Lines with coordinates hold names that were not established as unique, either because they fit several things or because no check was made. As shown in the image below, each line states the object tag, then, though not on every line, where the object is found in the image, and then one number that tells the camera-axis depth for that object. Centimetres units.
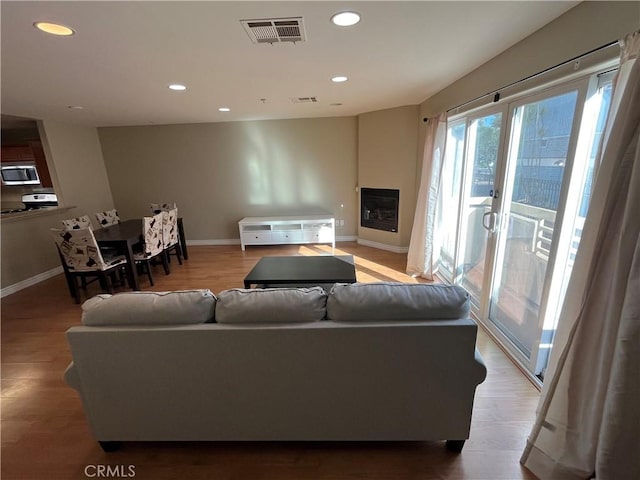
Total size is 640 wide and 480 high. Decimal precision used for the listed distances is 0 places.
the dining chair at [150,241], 360
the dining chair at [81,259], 309
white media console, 513
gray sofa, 131
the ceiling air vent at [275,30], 160
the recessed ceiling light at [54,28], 152
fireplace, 469
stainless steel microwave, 531
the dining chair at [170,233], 405
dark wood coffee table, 256
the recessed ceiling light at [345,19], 155
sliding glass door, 167
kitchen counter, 362
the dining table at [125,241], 341
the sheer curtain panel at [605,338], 106
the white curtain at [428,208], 331
